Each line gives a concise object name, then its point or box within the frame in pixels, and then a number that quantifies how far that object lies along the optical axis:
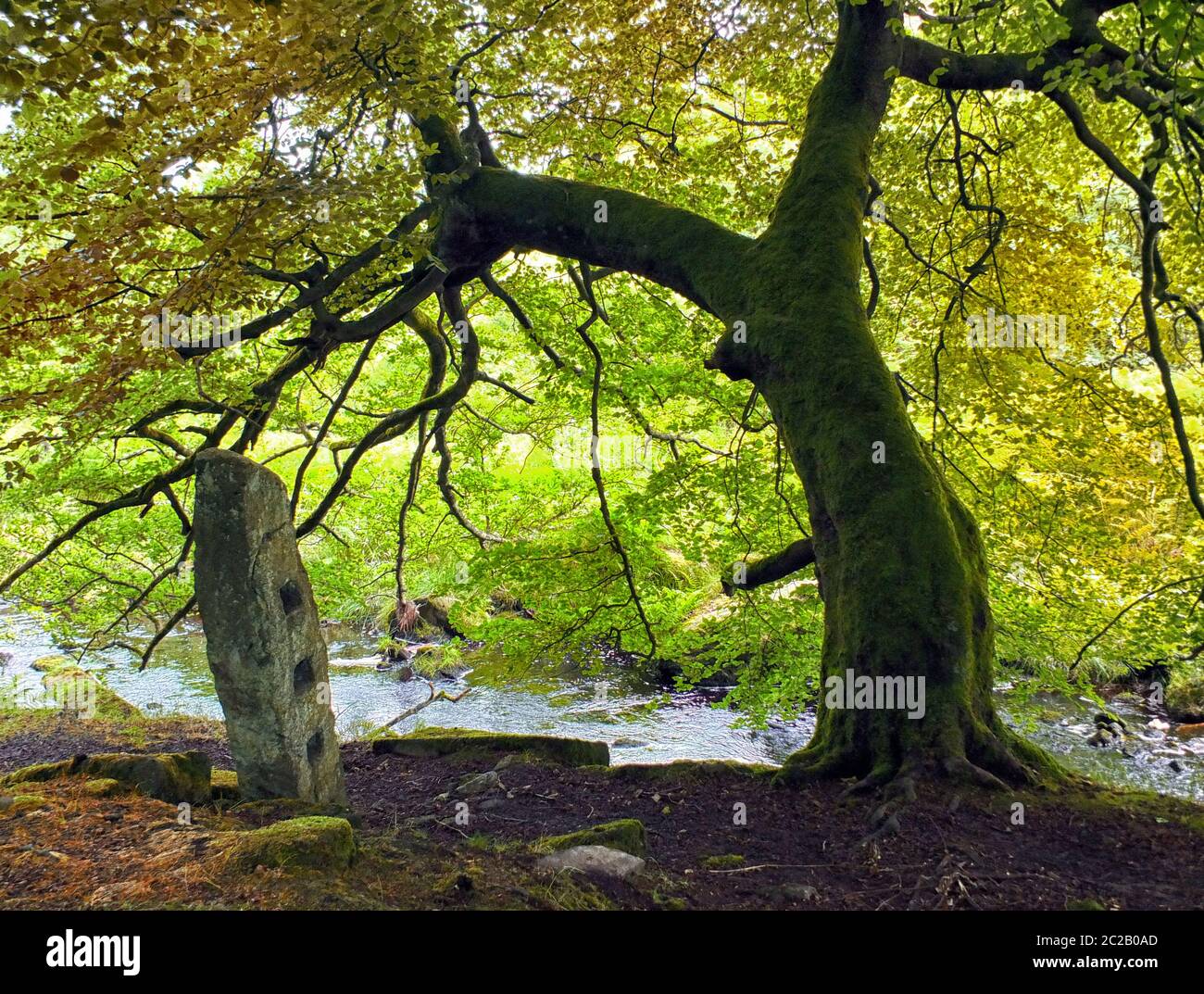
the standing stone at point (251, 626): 4.59
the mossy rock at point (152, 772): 4.50
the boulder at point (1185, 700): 10.73
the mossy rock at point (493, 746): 5.93
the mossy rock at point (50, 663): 13.52
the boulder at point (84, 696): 11.38
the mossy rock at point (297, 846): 3.05
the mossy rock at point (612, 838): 3.45
